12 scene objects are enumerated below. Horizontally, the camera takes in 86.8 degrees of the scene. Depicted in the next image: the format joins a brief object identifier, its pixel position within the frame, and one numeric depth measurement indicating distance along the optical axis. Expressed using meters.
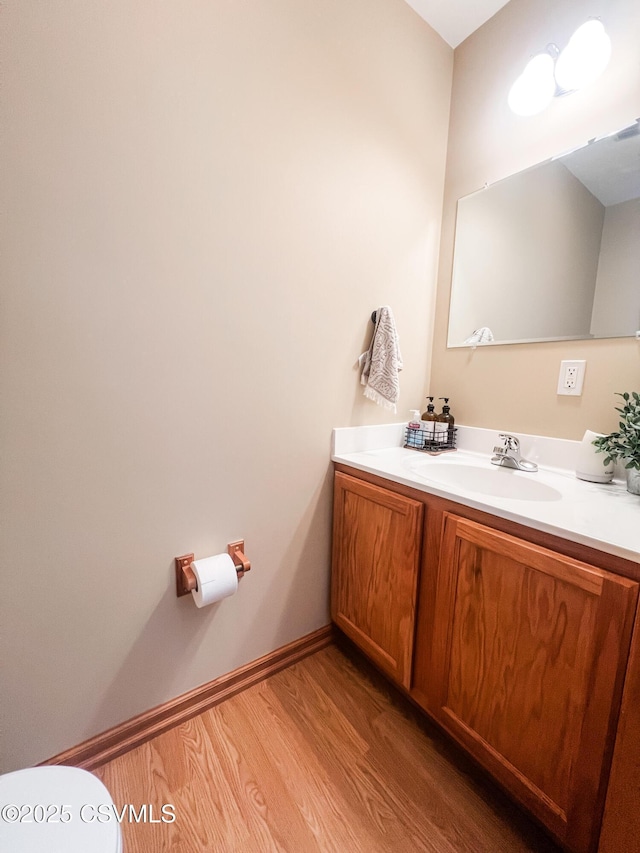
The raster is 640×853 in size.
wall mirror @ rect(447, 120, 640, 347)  1.08
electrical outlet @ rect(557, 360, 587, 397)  1.18
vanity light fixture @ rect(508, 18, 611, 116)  1.07
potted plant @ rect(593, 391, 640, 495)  0.95
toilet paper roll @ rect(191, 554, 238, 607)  1.01
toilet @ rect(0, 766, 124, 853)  0.54
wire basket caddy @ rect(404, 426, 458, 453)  1.49
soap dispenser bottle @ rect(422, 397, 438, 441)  1.49
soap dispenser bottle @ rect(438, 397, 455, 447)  1.54
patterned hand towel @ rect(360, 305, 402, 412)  1.35
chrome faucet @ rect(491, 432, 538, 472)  1.24
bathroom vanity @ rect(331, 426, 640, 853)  0.67
